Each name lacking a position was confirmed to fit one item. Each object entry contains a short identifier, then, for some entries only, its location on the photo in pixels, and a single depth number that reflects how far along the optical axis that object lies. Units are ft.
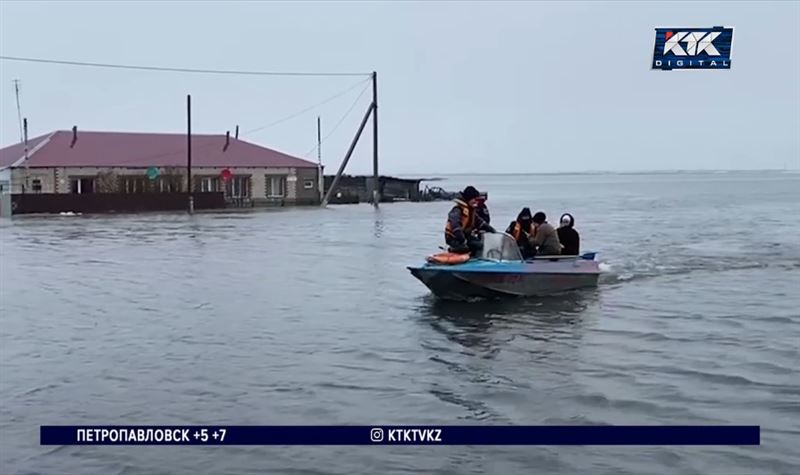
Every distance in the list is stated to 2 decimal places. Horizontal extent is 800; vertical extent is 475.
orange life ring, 52.39
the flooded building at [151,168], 192.75
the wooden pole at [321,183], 226.79
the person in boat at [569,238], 59.93
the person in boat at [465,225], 52.95
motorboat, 52.37
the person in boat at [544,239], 57.93
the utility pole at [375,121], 205.61
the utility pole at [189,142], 185.98
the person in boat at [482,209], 53.88
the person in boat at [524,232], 57.93
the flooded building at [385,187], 256.95
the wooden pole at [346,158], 207.31
